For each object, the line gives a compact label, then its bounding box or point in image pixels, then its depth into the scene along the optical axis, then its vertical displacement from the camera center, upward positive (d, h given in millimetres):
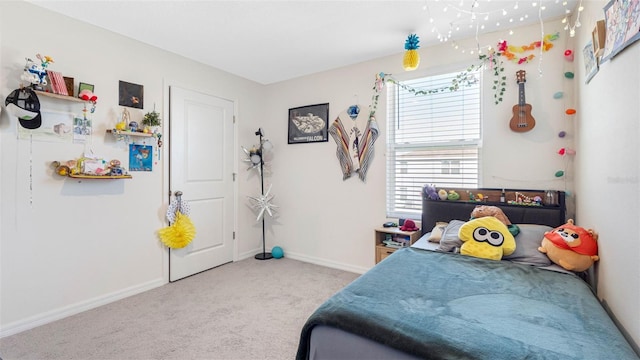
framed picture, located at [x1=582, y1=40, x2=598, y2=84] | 1799 +760
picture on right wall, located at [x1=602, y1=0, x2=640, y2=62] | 1206 +702
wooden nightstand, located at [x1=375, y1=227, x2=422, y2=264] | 2860 -590
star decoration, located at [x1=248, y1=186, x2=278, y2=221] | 4004 -348
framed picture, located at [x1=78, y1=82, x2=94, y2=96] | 2496 +779
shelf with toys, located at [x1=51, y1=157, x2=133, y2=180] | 2383 +78
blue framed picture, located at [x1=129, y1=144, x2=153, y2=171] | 2869 +206
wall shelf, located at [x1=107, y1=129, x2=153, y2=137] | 2670 +419
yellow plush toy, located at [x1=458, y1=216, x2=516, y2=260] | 2029 -422
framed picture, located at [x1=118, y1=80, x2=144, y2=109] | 2790 +808
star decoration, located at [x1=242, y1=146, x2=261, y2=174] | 4028 +253
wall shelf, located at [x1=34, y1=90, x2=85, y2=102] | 2202 +636
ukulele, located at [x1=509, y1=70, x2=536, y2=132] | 2537 +571
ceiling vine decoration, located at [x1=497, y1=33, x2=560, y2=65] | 2492 +1155
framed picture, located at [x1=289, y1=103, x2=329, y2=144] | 3756 +729
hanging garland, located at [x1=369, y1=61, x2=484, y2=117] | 2830 +976
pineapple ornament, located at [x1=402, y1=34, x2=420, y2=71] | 2630 +1148
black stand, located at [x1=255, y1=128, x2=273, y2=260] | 4000 -845
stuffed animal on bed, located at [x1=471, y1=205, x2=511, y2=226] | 2400 -277
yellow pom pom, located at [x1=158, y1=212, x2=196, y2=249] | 3086 -587
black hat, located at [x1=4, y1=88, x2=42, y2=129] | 2096 +522
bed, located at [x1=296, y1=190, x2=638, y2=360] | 1026 -569
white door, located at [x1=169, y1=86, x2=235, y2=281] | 3246 +70
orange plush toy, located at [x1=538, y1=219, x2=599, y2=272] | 1769 -425
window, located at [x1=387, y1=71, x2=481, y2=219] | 2873 +412
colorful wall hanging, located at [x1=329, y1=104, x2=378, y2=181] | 3398 +476
